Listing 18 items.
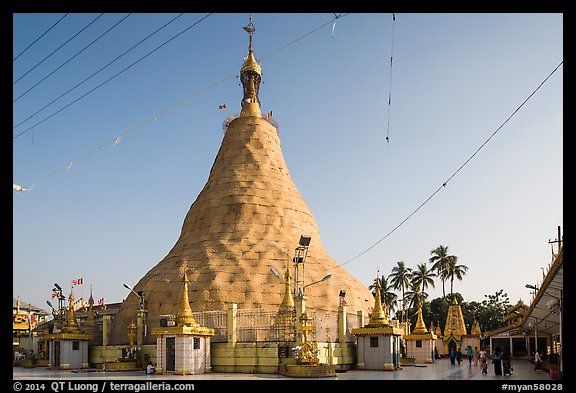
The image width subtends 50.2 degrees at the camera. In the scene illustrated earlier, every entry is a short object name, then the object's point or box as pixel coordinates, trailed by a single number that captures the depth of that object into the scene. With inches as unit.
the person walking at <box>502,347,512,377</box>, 812.6
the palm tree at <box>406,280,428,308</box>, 2423.5
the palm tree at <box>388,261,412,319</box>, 2559.1
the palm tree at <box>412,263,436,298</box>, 2564.0
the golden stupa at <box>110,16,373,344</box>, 1224.8
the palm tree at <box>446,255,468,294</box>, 2546.8
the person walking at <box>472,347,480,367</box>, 1146.2
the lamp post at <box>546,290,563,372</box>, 775.1
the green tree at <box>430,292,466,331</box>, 2343.9
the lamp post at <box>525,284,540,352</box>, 1300.2
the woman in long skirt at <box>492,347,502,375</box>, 835.6
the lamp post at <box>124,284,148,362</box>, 1157.1
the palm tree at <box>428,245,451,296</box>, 2554.1
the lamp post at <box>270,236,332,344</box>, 968.9
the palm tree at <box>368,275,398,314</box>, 2508.6
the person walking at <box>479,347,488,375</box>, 884.8
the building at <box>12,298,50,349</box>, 1822.5
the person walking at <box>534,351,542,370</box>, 1009.0
